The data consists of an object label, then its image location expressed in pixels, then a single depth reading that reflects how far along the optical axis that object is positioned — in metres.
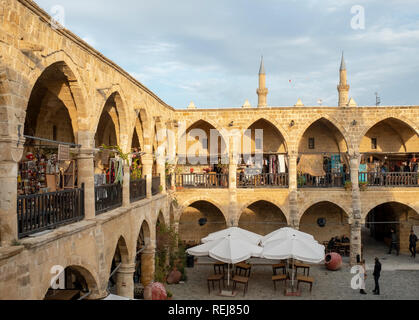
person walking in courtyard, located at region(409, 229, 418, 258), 18.42
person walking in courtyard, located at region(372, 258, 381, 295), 13.26
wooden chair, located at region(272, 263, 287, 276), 15.02
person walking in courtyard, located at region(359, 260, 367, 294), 13.59
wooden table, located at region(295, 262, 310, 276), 14.86
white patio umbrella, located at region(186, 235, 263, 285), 12.58
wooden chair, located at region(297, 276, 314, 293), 13.38
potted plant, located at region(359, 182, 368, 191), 18.00
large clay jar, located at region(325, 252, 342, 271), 16.55
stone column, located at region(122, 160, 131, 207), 11.23
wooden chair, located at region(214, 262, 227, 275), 15.57
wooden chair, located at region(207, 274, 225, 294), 13.58
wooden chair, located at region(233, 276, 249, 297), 13.28
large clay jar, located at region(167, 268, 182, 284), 14.72
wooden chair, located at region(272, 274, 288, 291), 13.54
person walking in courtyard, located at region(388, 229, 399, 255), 19.69
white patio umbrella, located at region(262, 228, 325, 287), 12.59
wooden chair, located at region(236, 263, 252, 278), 15.10
